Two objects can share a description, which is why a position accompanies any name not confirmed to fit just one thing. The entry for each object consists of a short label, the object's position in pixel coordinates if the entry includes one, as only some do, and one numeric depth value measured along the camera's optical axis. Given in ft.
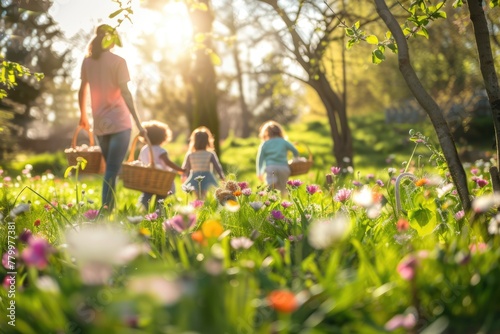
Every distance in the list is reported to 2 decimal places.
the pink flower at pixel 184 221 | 6.94
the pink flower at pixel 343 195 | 10.46
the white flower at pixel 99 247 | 4.24
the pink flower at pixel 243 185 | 14.33
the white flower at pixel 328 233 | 5.37
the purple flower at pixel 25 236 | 7.27
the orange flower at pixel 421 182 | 10.05
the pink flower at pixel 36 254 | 4.72
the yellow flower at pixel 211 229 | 5.60
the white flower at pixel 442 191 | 9.71
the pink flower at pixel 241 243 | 7.00
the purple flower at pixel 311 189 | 12.30
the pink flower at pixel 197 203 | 12.48
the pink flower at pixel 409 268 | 5.35
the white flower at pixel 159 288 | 4.11
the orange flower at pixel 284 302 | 4.16
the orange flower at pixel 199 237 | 5.63
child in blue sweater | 24.48
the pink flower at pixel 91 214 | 11.23
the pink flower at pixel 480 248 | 7.36
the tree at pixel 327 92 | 28.76
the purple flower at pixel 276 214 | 10.73
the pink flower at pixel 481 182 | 12.60
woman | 18.54
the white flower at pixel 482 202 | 6.23
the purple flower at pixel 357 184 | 14.67
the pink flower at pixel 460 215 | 10.36
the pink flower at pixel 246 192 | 13.20
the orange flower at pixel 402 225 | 6.46
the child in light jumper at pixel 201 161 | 22.84
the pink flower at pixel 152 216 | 10.99
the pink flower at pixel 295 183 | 14.16
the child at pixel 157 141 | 21.59
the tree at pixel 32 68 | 51.08
